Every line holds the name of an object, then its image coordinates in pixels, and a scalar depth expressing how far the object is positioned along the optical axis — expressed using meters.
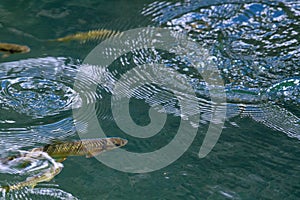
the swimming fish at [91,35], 6.22
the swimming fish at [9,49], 5.75
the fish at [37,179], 3.90
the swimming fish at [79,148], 4.21
